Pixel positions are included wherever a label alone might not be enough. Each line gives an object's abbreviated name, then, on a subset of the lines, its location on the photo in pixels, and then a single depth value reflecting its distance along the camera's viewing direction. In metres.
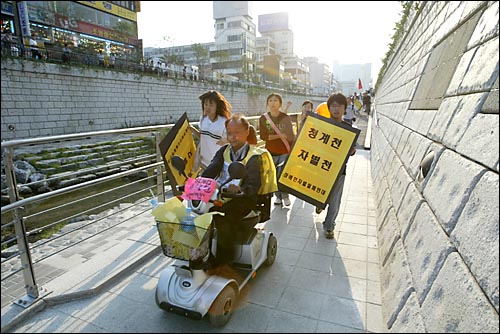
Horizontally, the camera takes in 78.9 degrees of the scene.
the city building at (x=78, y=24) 21.47
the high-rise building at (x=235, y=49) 56.97
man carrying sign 3.56
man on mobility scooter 2.54
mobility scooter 2.10
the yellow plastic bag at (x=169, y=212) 2.07
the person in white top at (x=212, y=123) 3.63
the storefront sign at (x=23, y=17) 21.27
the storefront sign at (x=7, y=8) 21.95
